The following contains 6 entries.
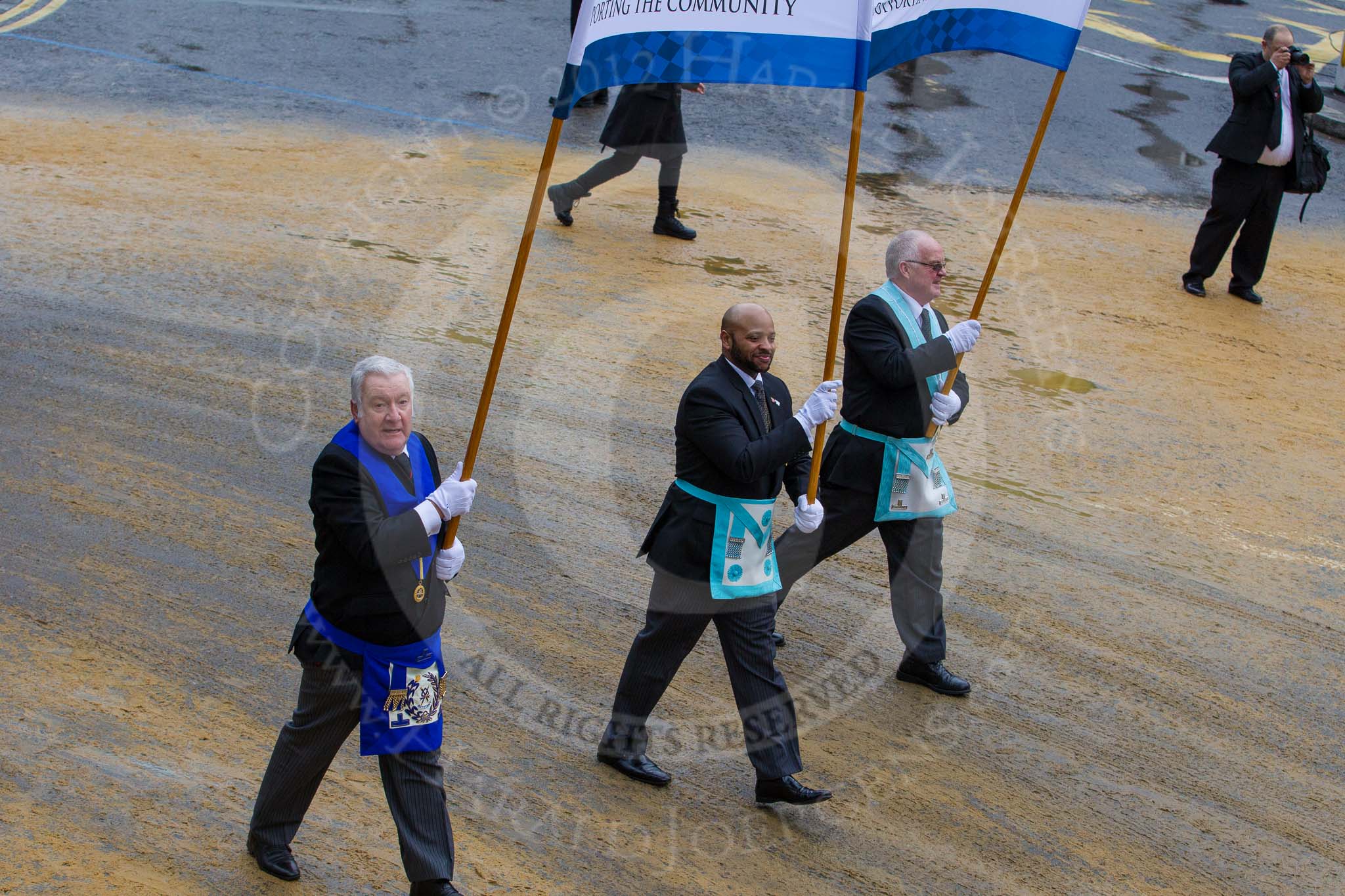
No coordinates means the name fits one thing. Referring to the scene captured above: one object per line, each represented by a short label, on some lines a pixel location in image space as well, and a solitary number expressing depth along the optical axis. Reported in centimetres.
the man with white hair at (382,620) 754
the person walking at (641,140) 2005
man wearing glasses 1071
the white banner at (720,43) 860
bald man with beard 923
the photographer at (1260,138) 1975
